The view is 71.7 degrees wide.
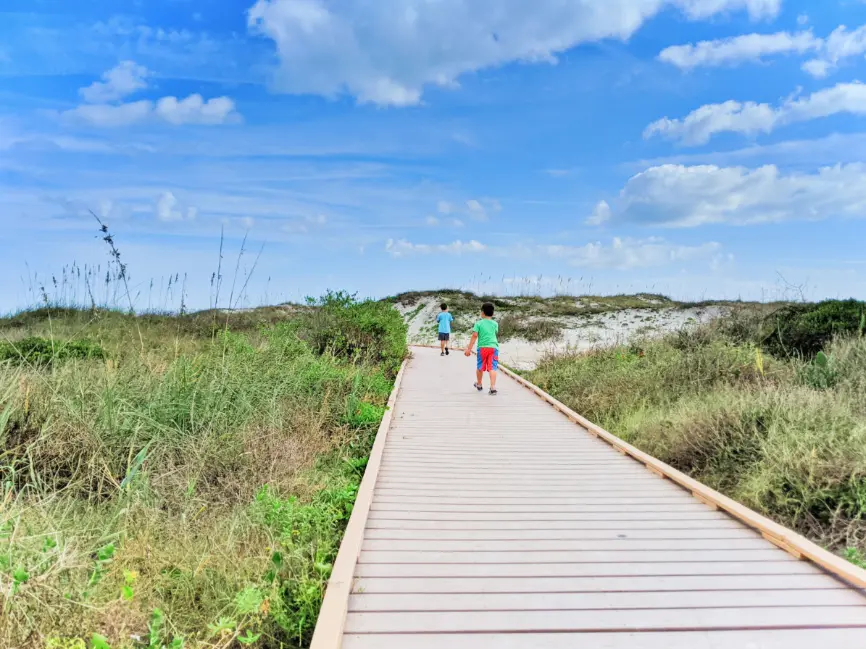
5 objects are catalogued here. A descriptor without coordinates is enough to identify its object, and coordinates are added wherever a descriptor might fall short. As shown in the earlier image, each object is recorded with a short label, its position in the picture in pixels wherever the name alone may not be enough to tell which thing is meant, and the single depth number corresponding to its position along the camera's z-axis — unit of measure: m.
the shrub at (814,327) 12.12
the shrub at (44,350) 9.34
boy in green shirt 11.07
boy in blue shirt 19.59
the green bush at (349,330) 14.52
